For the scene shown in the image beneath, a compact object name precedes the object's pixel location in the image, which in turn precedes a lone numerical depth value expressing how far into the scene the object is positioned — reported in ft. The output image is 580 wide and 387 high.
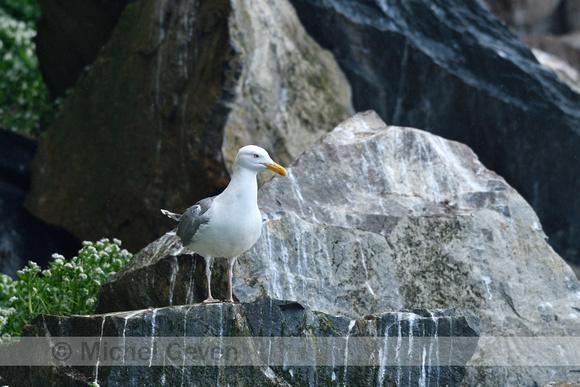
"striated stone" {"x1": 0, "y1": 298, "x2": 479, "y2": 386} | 32.01
